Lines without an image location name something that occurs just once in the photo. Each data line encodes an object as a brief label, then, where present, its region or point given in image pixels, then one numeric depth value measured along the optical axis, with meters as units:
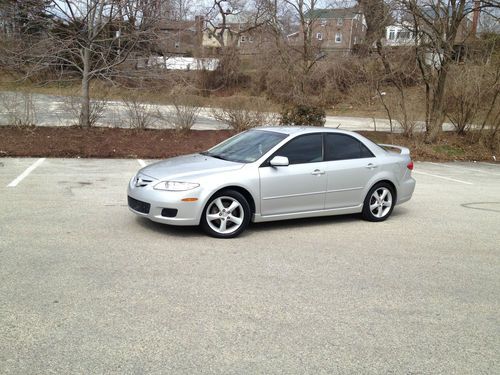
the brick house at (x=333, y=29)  26.00
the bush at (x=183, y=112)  16.28
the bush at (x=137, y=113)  15.80
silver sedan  5.93
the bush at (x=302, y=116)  16.34
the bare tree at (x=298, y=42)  31.25
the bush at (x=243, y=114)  16.83
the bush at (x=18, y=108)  14.34
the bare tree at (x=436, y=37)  17.17
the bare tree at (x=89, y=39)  14.50
